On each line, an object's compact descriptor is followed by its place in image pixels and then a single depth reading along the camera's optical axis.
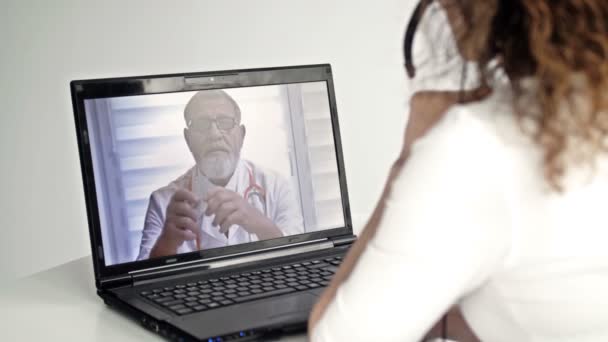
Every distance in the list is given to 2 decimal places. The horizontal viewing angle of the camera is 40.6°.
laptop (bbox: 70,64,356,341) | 1.04
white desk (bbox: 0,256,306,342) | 0.89
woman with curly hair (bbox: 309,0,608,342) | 0.58
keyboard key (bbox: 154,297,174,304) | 0.93
